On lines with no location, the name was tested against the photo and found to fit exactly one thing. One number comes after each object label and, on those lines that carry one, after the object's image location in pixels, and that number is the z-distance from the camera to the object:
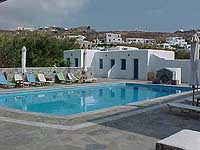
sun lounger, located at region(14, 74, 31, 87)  16.41
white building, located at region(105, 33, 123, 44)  81.71
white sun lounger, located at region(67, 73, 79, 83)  20.02
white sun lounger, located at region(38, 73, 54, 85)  17.77
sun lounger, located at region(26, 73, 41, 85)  17.23
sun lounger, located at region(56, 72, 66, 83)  19.46
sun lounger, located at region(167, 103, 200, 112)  8.48
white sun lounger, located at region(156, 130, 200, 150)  4.27
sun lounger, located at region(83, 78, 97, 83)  20.92
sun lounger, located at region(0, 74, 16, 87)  16.12
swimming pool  12.49
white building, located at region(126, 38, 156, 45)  72.60
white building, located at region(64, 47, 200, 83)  23.25
